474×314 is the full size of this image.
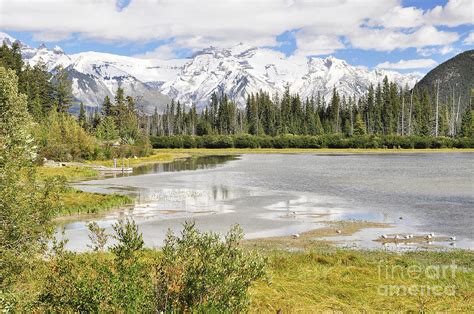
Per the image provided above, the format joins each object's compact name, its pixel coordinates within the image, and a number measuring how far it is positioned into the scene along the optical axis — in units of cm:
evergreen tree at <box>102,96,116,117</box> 14938
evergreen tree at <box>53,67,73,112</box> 14050
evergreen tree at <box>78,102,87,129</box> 15050
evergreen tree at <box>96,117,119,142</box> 11473
